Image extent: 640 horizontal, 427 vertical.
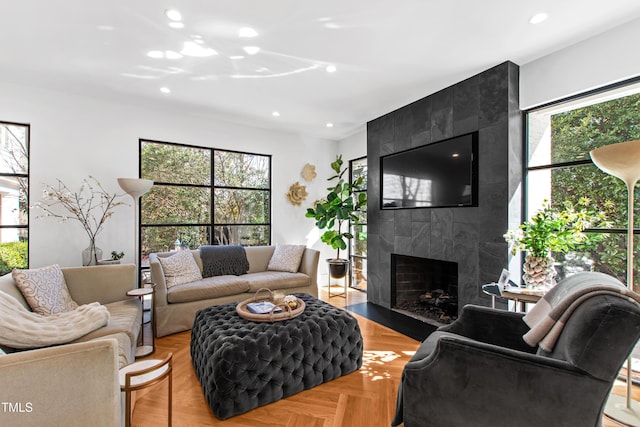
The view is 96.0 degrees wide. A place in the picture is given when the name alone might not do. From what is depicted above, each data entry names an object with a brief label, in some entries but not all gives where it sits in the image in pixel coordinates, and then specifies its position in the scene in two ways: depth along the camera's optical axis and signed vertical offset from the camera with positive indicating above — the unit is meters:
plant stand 4.49 -0.80
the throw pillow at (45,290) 2.18 -0.60
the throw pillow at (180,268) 3.33 -0.63
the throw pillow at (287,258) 4.11 -0.60
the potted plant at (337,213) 4.64 +0.06
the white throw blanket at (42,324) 1.60 -0.72
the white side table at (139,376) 1.37 -0.80
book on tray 2.35 -0.76
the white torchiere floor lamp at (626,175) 1.73 +0.28
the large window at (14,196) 3.25 +0.22
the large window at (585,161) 2.26 +0.51
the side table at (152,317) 2.67 -1.02
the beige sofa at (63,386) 1.06 -0.67
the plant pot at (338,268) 4.62 -0.82
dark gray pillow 3.77 -0.60
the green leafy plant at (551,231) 2.06 -0.10
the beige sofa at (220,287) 3.09 -0.85
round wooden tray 2.23 -0.77
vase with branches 3.37 +0.13
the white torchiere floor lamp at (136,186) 3.17 +0.33
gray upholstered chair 1.15 -0.73
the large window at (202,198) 4.03 +0.28
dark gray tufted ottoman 1.82 -0.97
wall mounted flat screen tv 3.01 +0.50
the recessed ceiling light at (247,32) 2.22 +1.45
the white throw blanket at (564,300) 1.26 -0.40
